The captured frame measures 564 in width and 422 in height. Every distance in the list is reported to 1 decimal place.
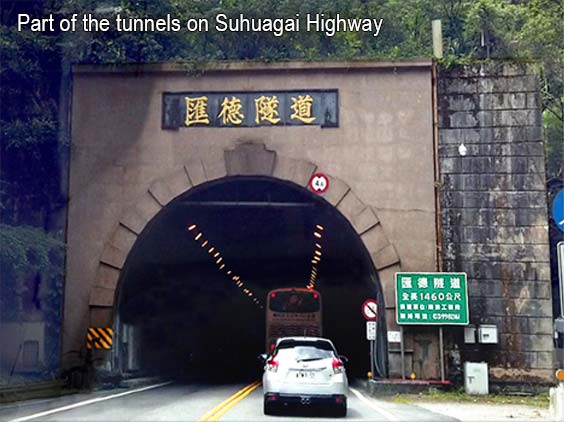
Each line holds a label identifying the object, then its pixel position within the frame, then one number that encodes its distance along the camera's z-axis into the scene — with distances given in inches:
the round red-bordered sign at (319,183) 855.7
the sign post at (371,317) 839.7
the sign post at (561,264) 457.4
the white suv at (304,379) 535.8
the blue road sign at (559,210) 444.8
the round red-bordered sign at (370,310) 839.7
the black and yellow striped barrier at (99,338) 834.2
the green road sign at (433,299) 803.4
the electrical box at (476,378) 784.3
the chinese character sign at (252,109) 865.5
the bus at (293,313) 1160.8
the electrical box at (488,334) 804.0
